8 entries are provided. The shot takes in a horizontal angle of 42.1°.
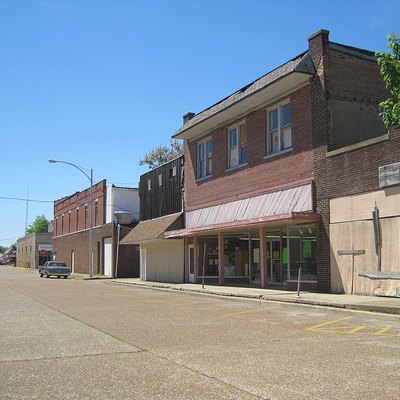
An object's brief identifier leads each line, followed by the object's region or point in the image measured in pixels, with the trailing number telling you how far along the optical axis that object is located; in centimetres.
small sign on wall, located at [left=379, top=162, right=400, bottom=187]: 1577
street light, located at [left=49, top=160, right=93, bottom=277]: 4047
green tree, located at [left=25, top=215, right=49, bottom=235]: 12462
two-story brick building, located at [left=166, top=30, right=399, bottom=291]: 1870
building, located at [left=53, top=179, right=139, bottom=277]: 4241
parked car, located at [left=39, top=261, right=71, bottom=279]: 4353
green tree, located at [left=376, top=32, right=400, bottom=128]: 1429
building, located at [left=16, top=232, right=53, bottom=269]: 8106
